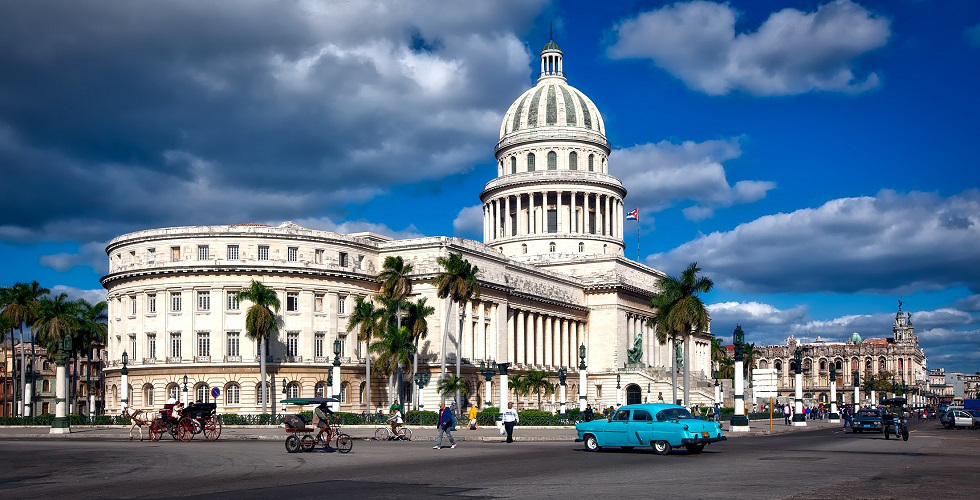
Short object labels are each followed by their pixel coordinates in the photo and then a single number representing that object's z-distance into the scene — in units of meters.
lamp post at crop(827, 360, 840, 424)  86.81
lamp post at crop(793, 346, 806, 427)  70.75
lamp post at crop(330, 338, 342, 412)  65.12
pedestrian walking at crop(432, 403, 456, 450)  38.69
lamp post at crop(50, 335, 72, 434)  57.22
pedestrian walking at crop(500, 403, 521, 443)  43.84
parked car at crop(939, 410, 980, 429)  72.31
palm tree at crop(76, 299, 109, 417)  91.88
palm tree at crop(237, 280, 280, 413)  73.31
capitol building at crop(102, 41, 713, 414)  80.56
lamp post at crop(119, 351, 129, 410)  74.50
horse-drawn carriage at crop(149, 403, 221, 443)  44.29
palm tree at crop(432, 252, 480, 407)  76.50
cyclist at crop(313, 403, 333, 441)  36.16
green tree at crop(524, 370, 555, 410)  93.07
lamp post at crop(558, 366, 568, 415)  72.12
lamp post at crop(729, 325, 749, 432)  57.12
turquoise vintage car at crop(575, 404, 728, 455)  33.88
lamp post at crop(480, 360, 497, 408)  87.19
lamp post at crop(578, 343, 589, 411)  73.56
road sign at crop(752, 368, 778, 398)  53.28
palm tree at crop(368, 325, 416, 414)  73.69
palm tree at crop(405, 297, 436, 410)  77.06
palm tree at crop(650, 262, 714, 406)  77.69
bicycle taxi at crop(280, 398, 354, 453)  36.06
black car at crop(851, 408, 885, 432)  57.22
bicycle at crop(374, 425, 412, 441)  47.44
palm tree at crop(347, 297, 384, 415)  77.88
